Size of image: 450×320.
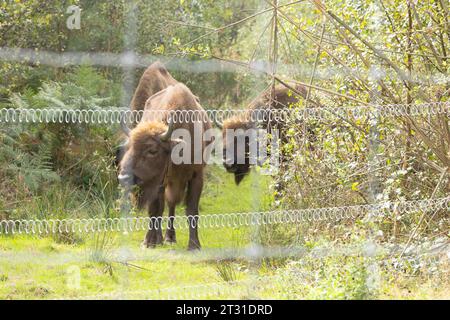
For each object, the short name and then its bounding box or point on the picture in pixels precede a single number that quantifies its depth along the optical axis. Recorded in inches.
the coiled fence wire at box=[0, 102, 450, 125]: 515.1
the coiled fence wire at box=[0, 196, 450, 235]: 519.5
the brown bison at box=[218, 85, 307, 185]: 752.3
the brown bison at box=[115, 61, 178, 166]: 806.5
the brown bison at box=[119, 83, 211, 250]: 645.3
